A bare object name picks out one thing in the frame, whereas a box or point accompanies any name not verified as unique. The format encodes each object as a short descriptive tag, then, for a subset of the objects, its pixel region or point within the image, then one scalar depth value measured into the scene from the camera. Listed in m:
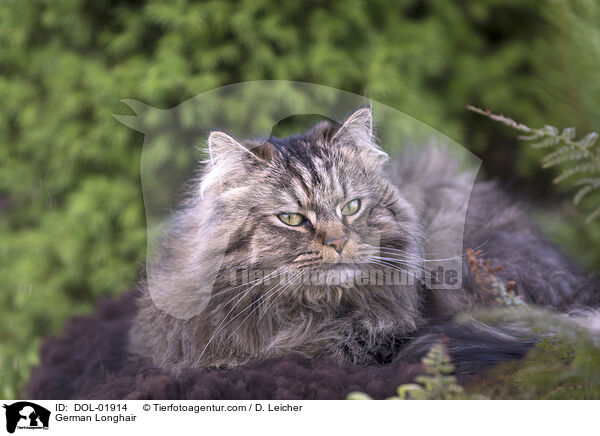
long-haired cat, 1.30
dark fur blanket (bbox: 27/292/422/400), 1.26
